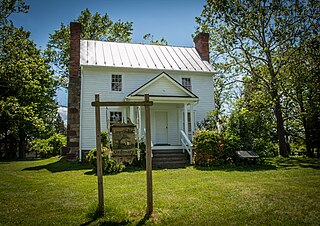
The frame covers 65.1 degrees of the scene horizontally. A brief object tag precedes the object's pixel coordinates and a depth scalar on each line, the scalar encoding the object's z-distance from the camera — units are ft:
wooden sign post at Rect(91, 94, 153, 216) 17.31
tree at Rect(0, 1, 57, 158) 64.03
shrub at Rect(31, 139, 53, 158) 77.98
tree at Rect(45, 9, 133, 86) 94.07
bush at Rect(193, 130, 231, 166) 41.16
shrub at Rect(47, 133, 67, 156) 79.97
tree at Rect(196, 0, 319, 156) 54.29
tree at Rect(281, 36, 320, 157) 53.88
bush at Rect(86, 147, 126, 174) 35.85
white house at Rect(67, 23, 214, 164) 51.44
